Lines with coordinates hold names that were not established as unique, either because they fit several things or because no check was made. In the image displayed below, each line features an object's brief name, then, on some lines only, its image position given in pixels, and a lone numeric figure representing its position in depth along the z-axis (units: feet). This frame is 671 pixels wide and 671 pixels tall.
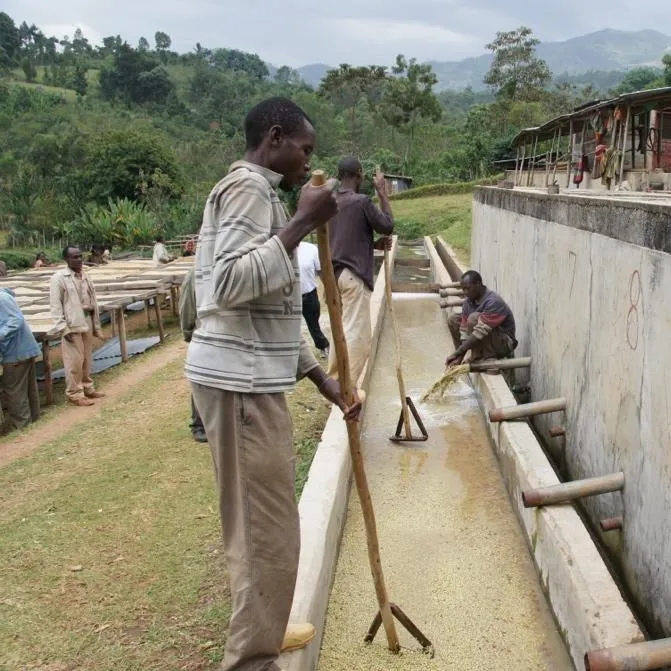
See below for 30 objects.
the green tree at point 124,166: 106.52
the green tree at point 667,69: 138.11
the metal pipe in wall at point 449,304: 27.85
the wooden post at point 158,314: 39.96
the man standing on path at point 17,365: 24.95
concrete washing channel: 10.10
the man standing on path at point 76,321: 26.32
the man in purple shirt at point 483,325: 19.93
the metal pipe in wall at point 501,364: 20.29
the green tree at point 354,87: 171.73
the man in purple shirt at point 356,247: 16.87
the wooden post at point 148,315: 47.89
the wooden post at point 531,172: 64.51
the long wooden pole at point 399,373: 17.97
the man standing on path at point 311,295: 25.72
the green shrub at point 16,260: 81.05
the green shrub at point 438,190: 115.44
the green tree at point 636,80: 237.33
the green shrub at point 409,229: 92.21
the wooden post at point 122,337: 35.42
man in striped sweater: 6.92
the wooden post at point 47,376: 29.35
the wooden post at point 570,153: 55.15
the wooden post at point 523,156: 76.76
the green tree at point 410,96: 155.33
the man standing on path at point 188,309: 18.34
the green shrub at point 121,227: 80.84
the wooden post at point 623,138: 41.96
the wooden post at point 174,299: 46.51
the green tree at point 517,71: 159.12
